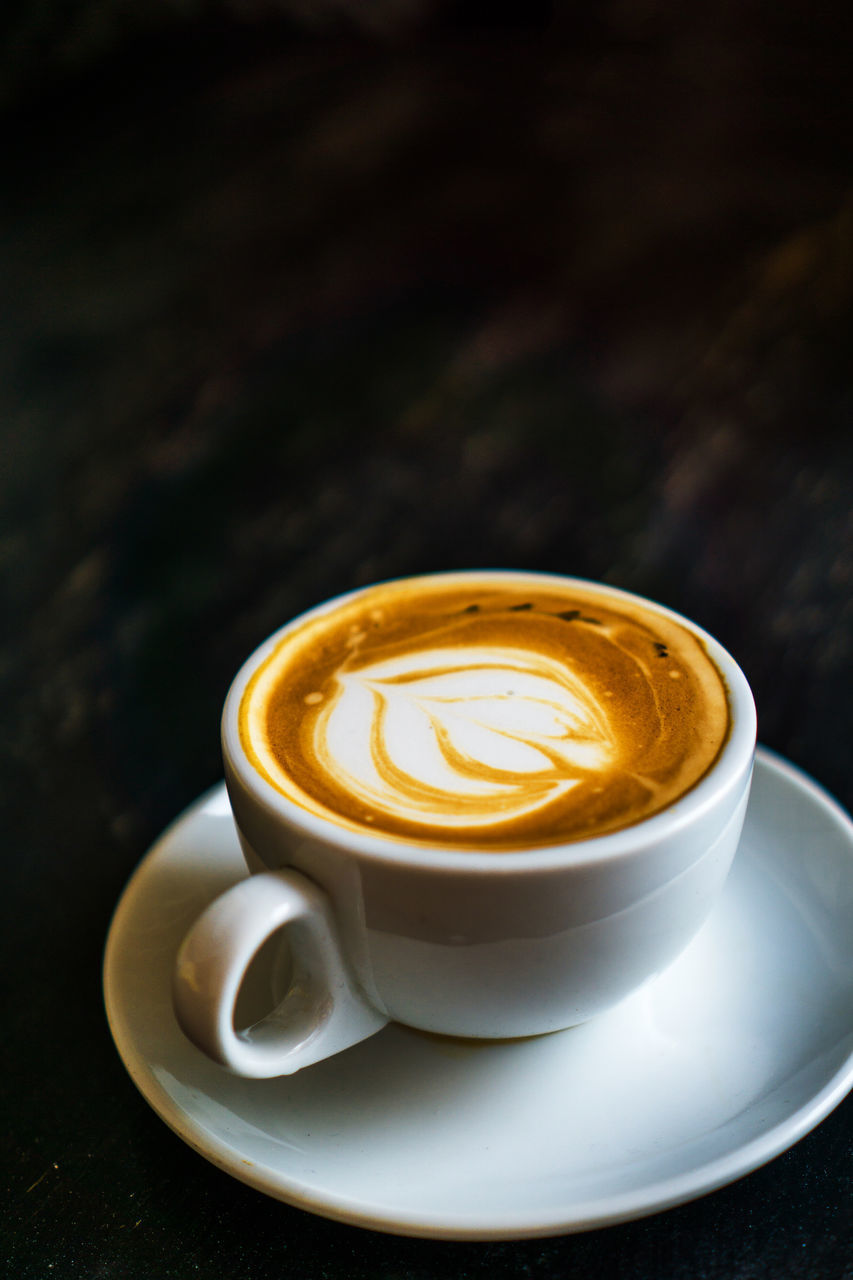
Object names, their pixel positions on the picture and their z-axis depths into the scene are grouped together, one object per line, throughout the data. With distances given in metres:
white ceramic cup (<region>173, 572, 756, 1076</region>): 0.31
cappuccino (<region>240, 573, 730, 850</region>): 0.33
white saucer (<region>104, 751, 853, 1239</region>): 0.31
